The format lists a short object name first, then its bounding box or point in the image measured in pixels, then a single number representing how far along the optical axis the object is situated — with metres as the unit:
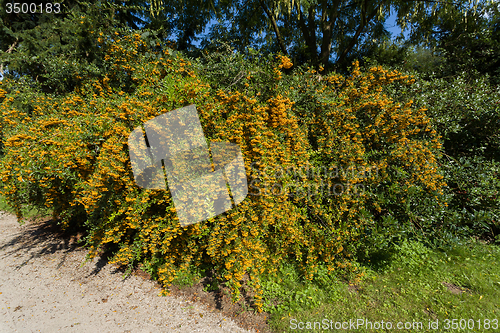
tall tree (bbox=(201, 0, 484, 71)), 5.98
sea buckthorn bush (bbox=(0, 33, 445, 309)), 2.86
